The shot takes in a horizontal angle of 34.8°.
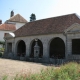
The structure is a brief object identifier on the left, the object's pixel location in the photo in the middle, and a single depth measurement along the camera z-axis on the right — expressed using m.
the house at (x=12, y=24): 30.76
